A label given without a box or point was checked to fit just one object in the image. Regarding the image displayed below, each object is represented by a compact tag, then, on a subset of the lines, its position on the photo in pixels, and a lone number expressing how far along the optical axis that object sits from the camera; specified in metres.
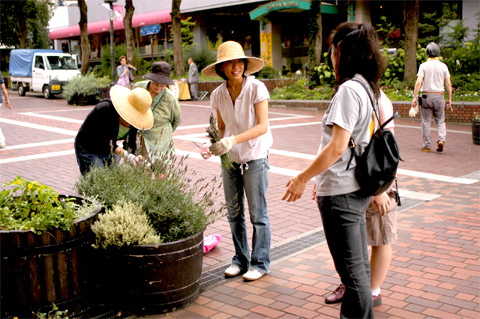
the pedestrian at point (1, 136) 10.27
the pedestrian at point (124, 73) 19.66
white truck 23.40
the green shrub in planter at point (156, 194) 3.49
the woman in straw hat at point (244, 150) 3.79
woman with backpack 2.62
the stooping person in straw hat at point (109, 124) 4.30
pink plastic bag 4.62
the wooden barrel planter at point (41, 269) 3.02
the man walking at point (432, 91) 9.14
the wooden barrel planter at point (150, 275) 3.28
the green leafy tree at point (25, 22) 34.03
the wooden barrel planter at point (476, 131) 10.08
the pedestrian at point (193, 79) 20.77
